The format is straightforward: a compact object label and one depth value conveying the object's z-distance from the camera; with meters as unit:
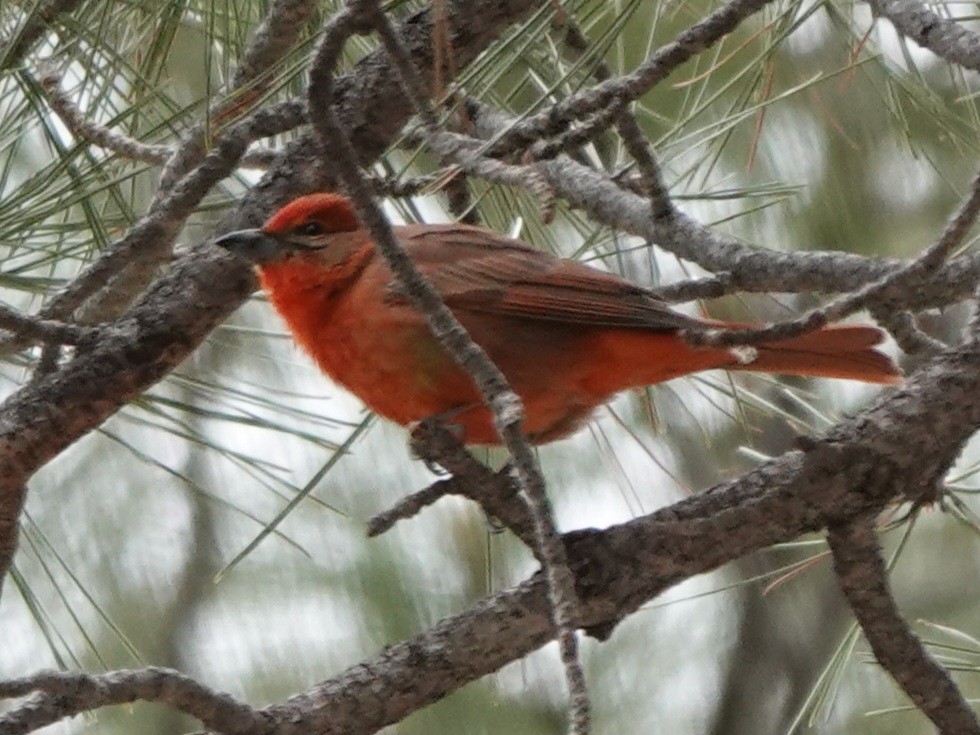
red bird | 6.12
